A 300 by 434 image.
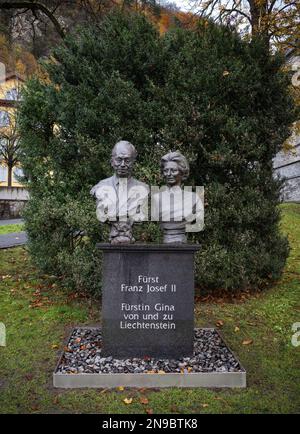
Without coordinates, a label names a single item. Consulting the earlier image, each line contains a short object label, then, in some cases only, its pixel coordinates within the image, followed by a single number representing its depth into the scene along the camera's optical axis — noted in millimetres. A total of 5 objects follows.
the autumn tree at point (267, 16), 11641
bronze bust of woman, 4957
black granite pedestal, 4797
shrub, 6699
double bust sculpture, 4902
